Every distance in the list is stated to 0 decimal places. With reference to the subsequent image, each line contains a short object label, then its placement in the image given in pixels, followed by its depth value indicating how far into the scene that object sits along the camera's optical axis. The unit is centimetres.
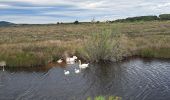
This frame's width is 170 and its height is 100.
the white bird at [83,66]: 1134
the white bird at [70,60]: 1248
